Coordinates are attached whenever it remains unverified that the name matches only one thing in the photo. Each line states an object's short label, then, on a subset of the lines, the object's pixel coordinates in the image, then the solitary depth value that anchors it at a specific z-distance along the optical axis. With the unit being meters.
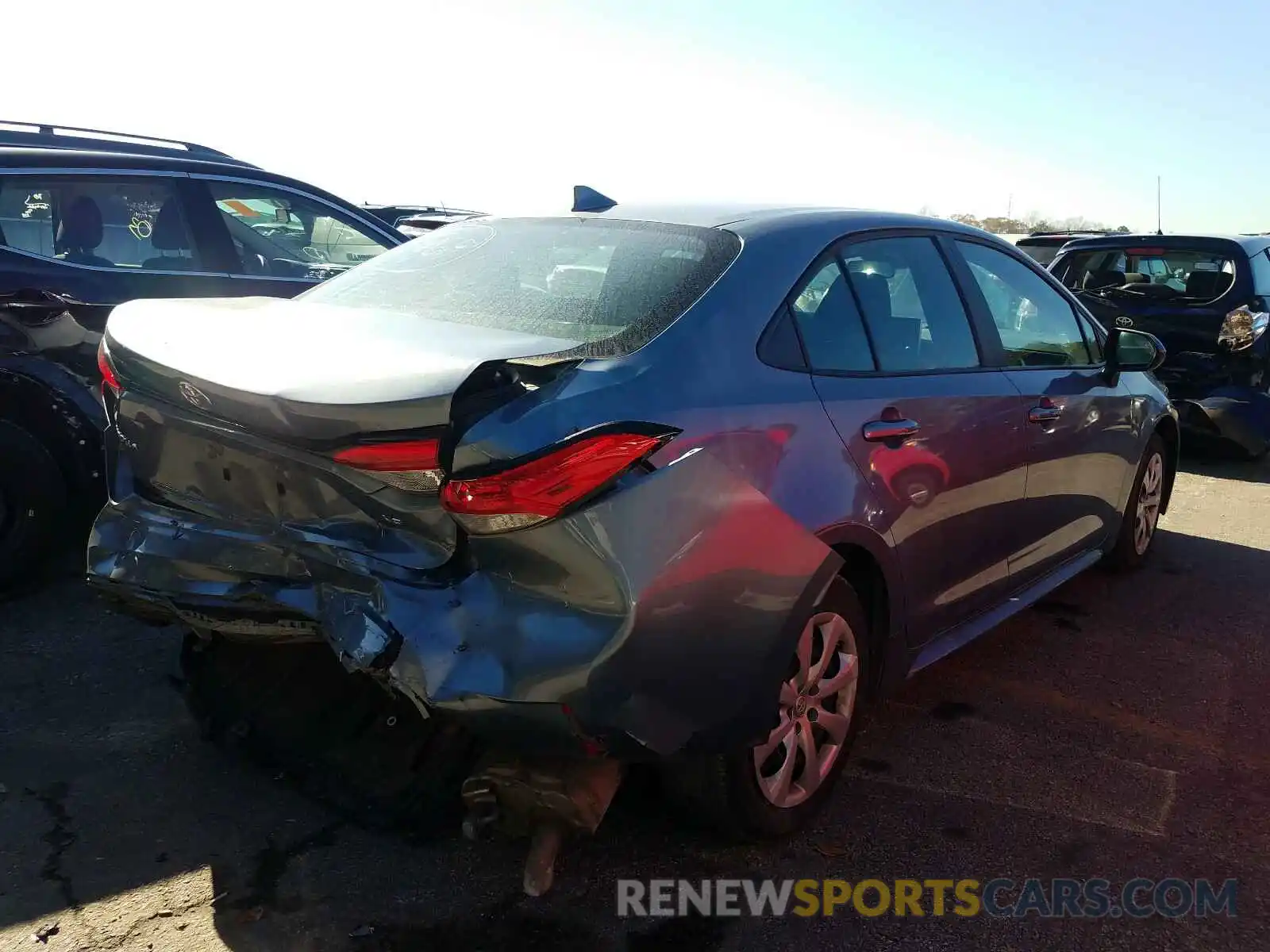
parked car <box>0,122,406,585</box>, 4.49
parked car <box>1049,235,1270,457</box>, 7.78
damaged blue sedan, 2.33
